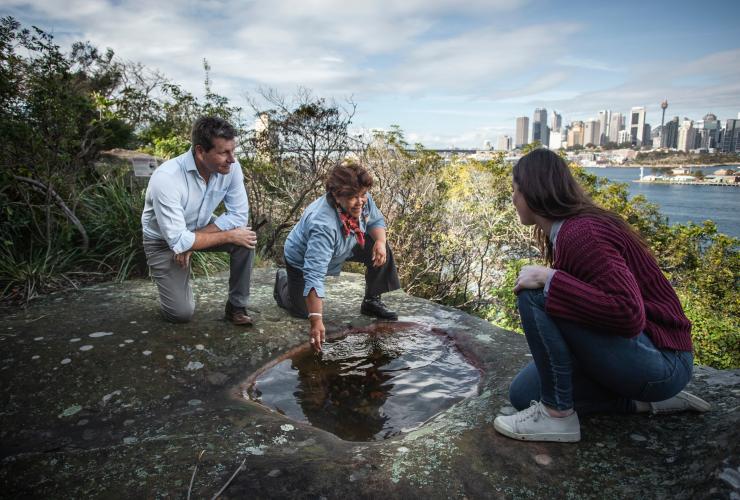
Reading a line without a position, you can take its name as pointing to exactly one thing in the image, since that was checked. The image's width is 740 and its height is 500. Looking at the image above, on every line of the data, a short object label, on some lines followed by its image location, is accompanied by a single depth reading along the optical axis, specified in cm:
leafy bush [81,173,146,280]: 498
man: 332
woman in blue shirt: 315
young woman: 179
